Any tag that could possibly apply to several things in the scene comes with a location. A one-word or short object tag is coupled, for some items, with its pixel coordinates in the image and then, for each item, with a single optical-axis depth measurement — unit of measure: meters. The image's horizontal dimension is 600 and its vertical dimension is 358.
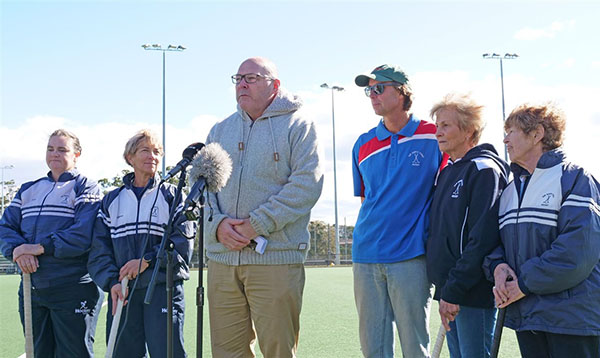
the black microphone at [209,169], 3.11
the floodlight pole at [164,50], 27.78
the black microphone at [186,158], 3.11
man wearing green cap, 3.55
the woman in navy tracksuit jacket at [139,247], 4.06
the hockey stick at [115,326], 4.10
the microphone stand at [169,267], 2.96
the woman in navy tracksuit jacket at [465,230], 3.24
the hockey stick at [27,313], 4.43
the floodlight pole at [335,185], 34.67
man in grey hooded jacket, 3.59
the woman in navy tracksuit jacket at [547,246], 2.85
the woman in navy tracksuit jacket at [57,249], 4.48
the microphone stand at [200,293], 2.97
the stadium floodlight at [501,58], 33.59
